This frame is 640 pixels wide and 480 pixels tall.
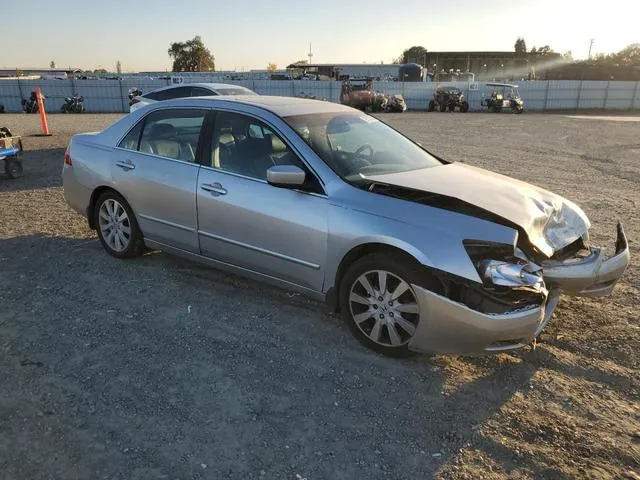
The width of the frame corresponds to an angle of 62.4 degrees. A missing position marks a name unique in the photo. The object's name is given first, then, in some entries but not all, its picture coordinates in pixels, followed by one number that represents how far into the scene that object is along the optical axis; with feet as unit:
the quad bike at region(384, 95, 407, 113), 113.50
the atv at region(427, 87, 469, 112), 118.21
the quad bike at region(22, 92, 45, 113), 99.71
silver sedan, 10.87
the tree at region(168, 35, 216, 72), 339.36
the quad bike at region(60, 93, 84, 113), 102.42
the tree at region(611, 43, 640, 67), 253.57
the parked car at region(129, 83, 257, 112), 35.14
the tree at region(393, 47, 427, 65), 293.53
